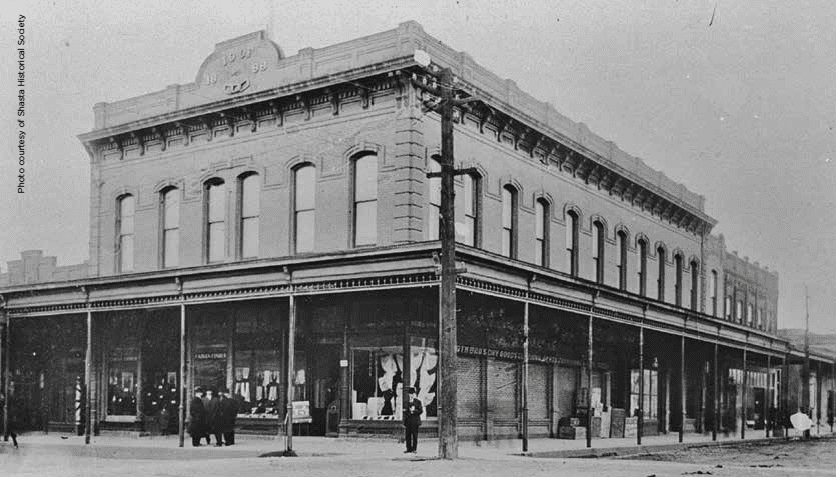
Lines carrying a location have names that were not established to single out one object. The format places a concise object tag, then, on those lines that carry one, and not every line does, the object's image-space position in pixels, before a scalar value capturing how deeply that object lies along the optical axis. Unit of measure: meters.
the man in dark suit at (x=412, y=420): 19.66
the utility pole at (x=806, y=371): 34.62
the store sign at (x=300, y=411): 20.72
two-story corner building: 23.17
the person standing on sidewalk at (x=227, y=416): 22.66
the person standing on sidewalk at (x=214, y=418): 22.55
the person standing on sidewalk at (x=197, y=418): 22.38
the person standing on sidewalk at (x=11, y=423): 22.77
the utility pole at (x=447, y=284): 17.73
